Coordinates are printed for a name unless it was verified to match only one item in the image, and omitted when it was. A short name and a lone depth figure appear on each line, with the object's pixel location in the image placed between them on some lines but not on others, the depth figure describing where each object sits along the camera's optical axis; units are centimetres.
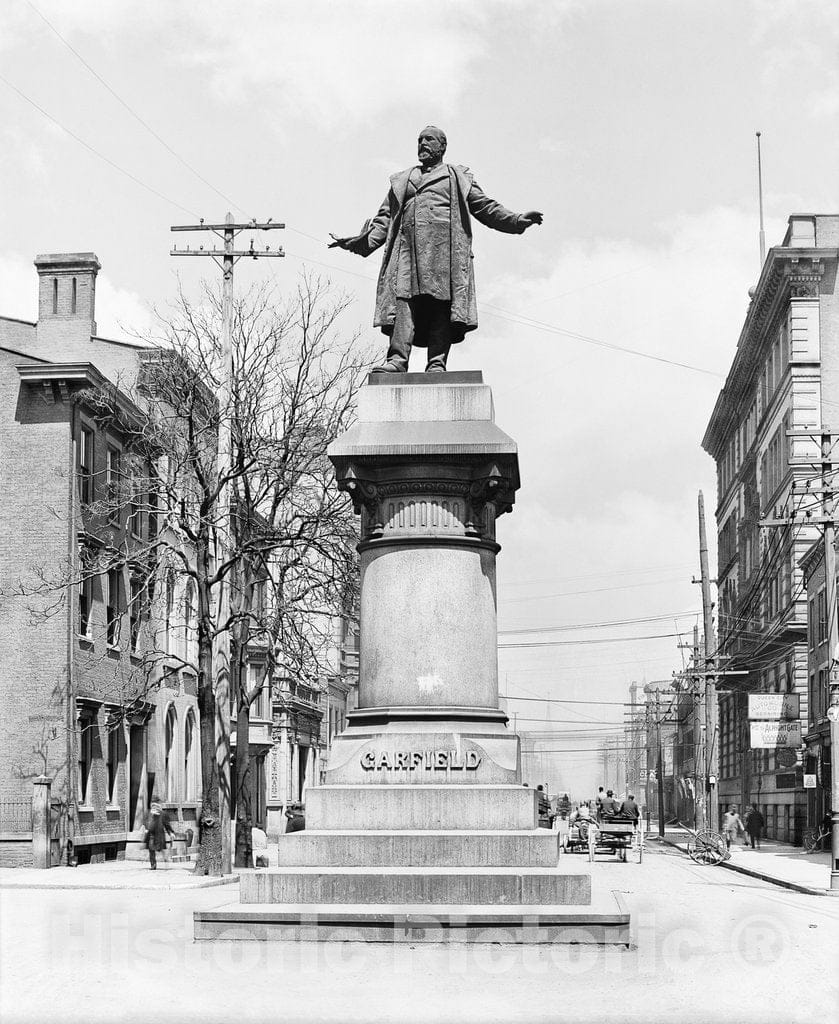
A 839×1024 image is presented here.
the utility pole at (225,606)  3152
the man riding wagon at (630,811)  4388
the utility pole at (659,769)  8337
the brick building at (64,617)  3841
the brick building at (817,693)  5147
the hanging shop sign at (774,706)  5388
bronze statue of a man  1426
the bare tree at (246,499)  3059
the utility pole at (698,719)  6981
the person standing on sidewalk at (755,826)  5789
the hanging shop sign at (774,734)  5216
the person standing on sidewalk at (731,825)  5411
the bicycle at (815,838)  5088
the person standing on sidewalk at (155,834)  3666
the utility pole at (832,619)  2980
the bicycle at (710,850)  4444
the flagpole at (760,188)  7500
